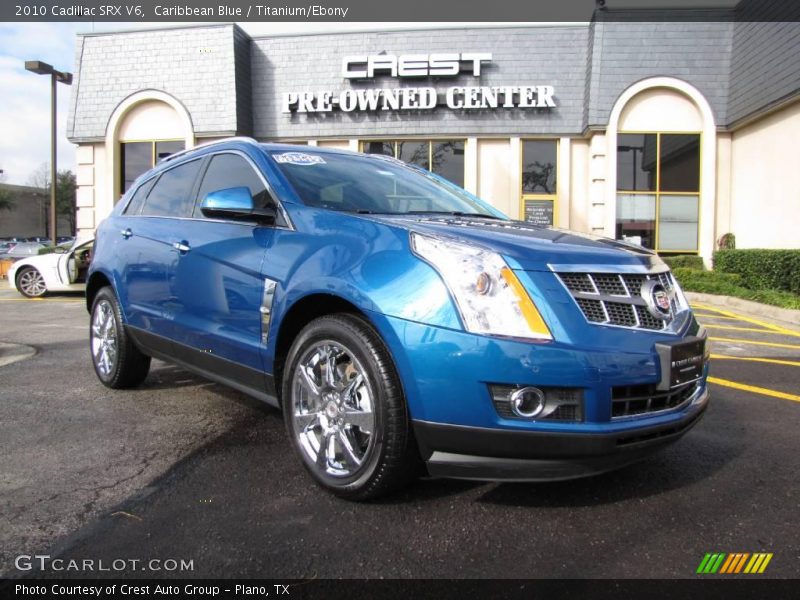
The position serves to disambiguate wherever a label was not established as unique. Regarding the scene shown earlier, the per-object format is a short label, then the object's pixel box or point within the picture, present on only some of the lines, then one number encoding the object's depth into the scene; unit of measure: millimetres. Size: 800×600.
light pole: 19141
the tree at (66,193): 65438
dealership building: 15664
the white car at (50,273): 12500
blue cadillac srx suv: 2332
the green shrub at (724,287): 10398
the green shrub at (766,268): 11617
